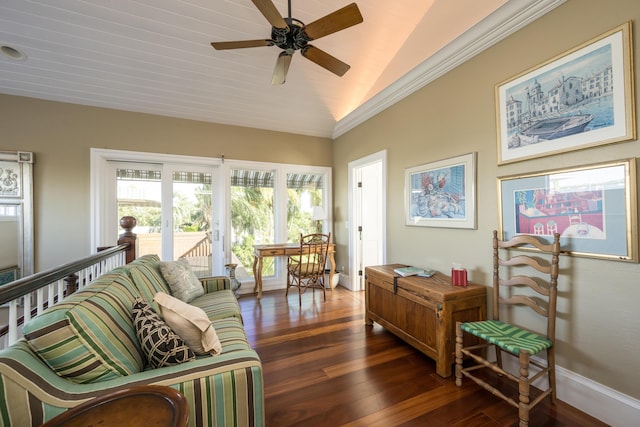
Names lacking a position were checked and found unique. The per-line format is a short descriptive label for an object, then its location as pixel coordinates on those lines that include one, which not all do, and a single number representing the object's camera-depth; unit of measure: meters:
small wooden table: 3.83
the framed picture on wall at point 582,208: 1.43
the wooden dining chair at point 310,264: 3.68
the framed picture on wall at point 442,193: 2.29
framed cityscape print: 1.43
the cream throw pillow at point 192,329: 1.30
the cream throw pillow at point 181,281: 2.24
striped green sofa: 0.83
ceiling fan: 1.75
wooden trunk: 1.97
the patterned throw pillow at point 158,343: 1.17
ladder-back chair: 1.51
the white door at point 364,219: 4.14
